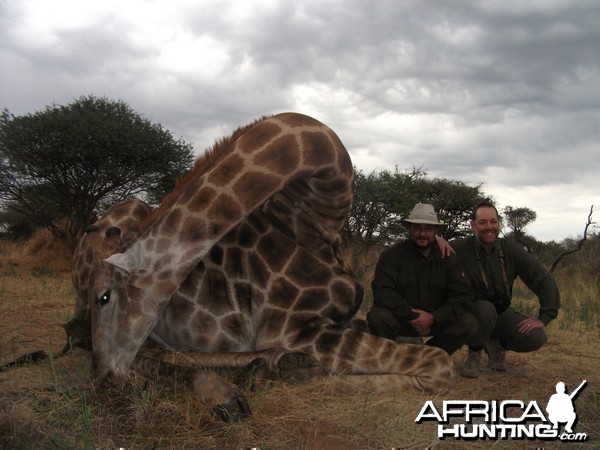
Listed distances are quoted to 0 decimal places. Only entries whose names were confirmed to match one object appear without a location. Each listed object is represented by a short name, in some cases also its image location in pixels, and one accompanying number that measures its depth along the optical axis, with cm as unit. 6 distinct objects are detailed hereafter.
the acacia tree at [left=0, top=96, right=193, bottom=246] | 1399
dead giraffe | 350
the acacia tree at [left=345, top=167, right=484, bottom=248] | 1692
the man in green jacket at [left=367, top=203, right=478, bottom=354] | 458
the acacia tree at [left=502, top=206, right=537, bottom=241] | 2661
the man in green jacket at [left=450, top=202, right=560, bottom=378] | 479
